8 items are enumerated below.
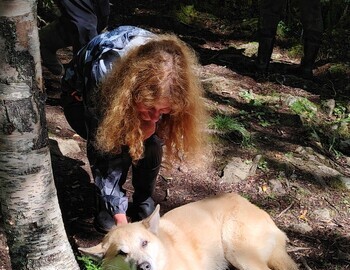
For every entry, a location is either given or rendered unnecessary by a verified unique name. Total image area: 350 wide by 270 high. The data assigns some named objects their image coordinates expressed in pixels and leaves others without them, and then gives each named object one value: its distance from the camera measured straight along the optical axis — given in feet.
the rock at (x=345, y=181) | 15.62
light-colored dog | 11.11
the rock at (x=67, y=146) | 15.60
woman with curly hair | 9.06
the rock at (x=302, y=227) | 13.67
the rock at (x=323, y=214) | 14.20
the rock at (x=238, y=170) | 15.58
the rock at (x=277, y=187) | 15.10
